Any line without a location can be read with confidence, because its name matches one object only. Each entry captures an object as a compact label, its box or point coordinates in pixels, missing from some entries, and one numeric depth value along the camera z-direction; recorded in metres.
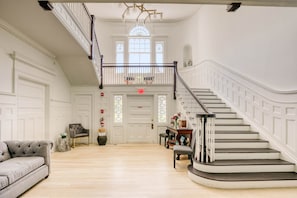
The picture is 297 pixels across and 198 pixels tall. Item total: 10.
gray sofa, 3.08
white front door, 8.87
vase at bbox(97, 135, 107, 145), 8.20
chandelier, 9.57
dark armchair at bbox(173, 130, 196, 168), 4.86
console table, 6.08
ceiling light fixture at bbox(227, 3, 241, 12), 2.70
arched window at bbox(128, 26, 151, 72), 10.59
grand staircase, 3.74
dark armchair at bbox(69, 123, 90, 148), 7.66
